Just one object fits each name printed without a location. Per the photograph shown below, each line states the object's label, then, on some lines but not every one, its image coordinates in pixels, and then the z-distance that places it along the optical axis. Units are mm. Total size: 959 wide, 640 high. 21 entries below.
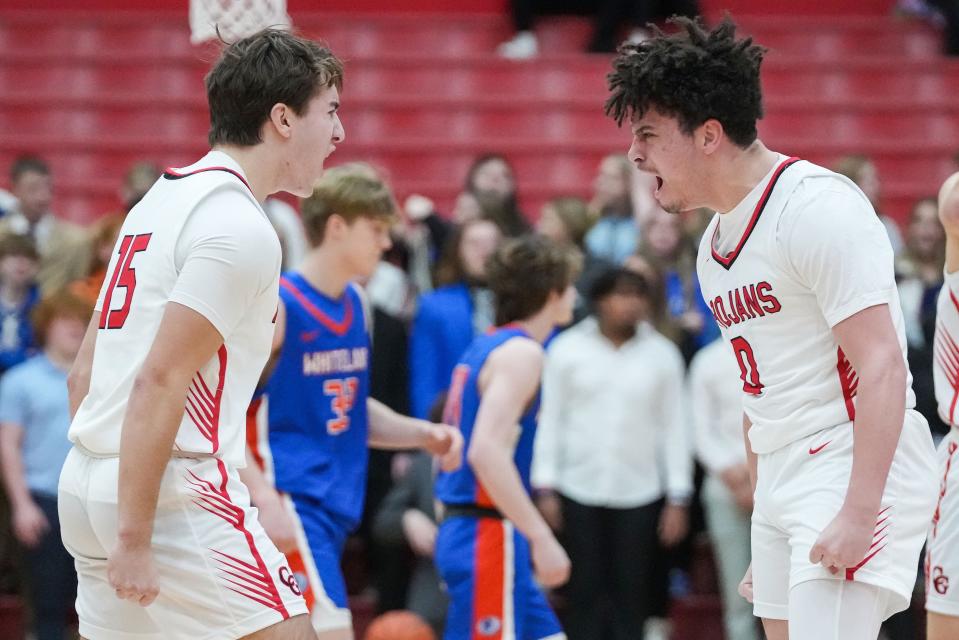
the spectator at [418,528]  13305
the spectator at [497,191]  16500
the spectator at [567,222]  16719
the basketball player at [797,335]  6469
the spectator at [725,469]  14195
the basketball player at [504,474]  10180
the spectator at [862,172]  17250
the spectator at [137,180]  17203
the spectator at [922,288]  14086
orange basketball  11945
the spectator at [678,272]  15805
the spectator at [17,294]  15203
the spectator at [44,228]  15953
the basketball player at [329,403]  9641
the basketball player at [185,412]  6090
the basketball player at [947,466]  8344
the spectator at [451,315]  15055
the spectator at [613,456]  14250
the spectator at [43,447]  14008
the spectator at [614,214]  17141
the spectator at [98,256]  14422
